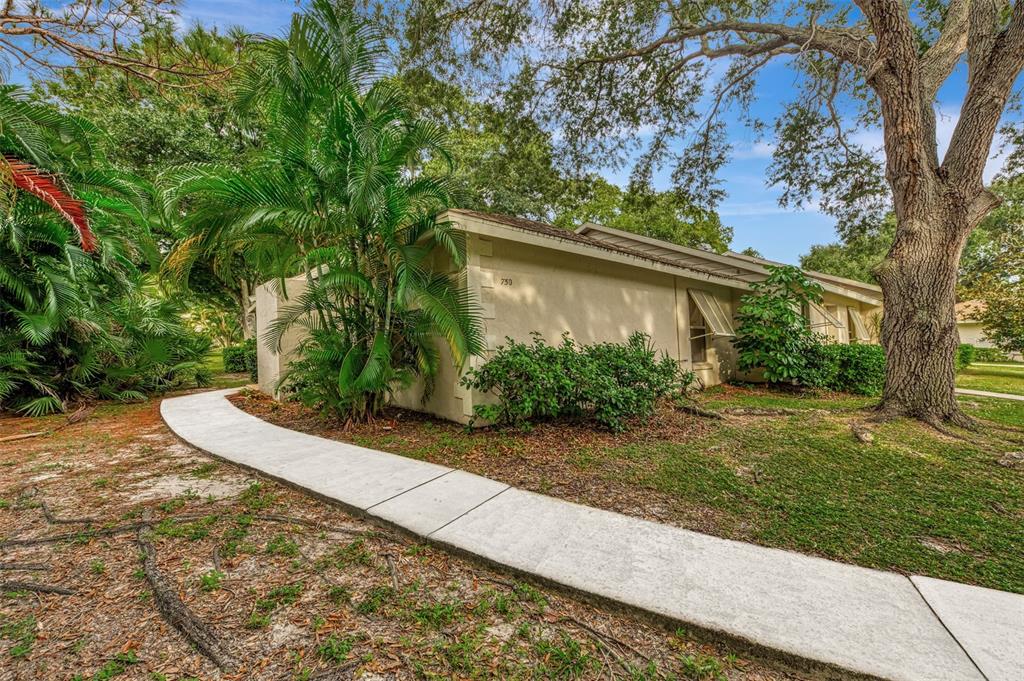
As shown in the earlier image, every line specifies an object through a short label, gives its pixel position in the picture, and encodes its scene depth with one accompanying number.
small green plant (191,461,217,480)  4.05
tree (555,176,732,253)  22.98
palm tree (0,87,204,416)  6.37
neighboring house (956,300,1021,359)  26.35
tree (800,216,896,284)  25.77
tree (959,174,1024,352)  13.55
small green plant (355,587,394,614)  2.05
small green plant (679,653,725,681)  1.67
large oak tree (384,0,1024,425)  5.73
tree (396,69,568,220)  9.09
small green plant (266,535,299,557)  2.57
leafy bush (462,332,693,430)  5.20
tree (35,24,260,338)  7.10
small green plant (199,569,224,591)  2.22
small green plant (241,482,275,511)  3.28
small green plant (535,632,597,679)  1.69
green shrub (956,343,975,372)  16.68
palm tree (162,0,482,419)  4.87
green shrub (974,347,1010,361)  21.97
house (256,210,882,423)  6.02
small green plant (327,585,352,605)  2.12
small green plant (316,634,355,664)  1.75
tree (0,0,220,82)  4.69
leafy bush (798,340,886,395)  8.68
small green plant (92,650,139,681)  1.65
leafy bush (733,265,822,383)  8.59
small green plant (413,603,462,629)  1.97
